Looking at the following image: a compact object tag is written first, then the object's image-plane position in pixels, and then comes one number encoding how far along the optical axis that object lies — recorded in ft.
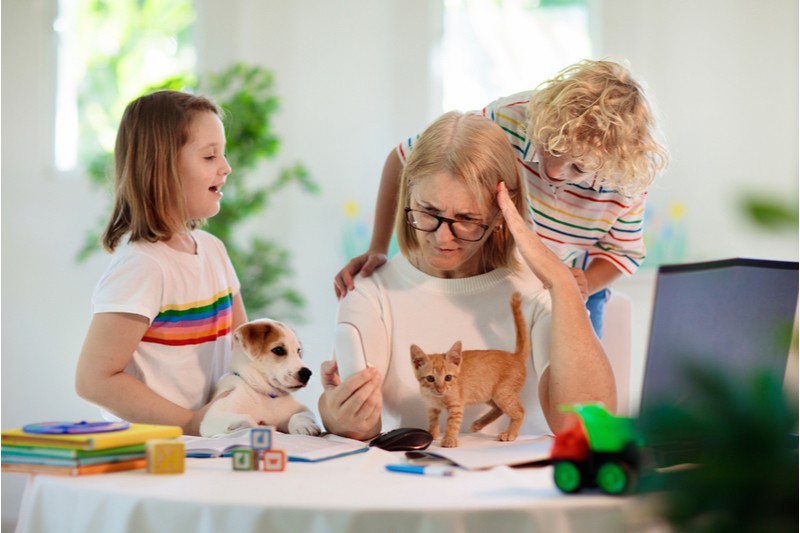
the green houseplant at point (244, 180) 13.25
